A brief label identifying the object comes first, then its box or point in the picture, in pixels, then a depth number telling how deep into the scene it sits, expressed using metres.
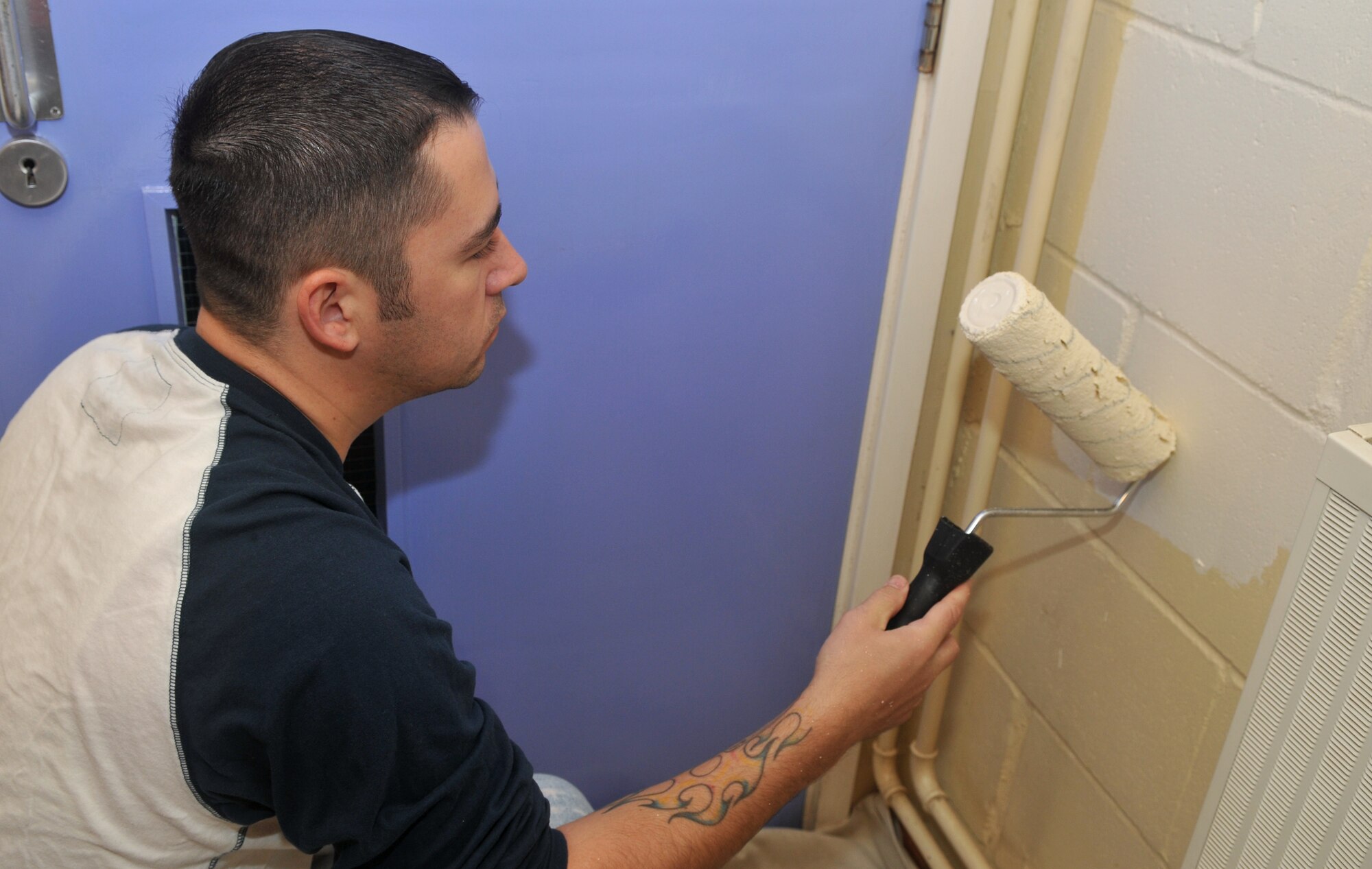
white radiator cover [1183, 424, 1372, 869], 0.67
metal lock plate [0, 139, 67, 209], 1.03
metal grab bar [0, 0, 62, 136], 0.98
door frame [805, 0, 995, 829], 1.24
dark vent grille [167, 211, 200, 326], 1.11
